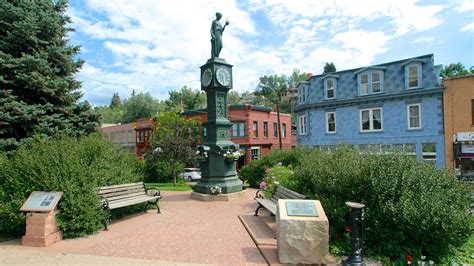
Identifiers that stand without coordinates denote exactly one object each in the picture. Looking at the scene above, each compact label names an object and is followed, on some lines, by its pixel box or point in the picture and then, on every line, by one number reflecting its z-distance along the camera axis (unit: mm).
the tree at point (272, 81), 74275
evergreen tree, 9883
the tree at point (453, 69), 35656
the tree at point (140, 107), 61125
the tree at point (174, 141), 18719
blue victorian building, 19750
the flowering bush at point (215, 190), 10375
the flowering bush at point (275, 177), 8740
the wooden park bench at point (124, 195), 7064
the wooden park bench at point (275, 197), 6496
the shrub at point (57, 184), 6219
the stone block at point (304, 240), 4750
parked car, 27125
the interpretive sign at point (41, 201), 5857
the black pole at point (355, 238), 4578
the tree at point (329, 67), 50444
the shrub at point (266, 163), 13250
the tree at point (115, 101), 113344
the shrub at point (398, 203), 4852
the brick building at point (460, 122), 18547
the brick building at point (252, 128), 33688
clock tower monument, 10766
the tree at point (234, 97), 65769
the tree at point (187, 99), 52156
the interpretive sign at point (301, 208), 4973
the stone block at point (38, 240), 5719
